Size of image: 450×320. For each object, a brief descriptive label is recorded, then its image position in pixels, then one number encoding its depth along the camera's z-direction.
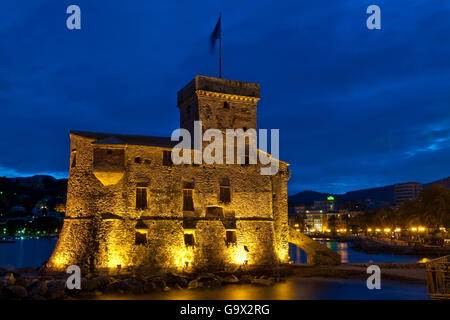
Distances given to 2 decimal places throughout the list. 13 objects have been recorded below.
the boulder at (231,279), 30.23
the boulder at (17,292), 23.07
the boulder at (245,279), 30.66
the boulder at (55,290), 23.70
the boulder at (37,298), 22.83
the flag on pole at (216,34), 35.71
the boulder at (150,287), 26.69
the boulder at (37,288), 23.63
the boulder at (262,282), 30.00
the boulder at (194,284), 28.25
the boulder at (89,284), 25.25
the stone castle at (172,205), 28.72
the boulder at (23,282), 24.72
